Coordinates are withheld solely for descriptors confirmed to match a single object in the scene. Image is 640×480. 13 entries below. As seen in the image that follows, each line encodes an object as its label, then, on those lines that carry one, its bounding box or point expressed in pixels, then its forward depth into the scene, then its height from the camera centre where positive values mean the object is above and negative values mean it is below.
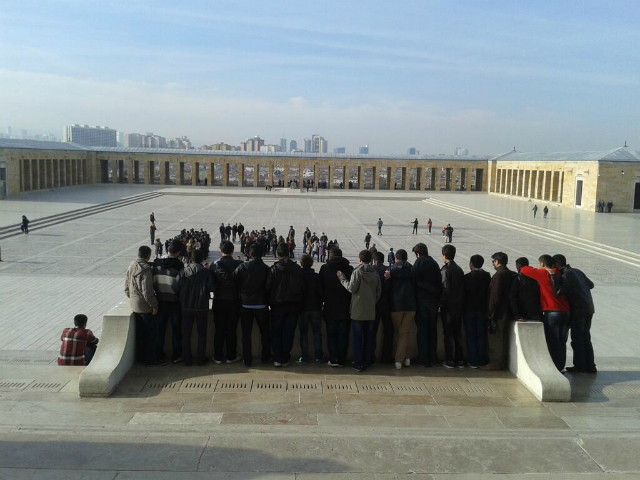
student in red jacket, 6.25 -1.41
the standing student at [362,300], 6.07 -1.31
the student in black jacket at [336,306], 6.25 -1.42
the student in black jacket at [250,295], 6.12 -1.30
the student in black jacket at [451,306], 6.24 -1.39
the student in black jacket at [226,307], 6.17 -1.45
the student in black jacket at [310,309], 6.25 -1.46
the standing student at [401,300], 6.22 -1.34
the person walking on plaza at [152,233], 22.33 -2.50
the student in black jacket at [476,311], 6.23 -1.43
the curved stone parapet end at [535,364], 5.44 -1.85
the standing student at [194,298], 6.09 -1.34
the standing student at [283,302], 6.14 -1.37
